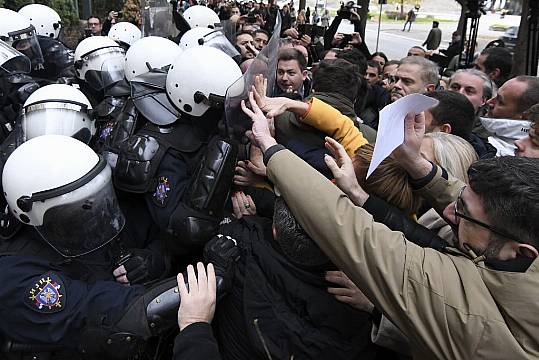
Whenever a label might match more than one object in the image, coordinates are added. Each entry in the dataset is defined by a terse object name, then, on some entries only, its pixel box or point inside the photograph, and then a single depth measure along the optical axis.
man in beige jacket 1.06
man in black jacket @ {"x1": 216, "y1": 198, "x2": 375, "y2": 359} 1.50
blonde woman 2.09
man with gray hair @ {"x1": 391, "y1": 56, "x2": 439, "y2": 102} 3.63
